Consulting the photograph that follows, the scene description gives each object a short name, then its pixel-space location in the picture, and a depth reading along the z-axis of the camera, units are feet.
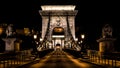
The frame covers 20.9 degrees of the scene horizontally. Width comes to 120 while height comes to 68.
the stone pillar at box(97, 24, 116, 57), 100.01
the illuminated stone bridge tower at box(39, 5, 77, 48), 390.09
